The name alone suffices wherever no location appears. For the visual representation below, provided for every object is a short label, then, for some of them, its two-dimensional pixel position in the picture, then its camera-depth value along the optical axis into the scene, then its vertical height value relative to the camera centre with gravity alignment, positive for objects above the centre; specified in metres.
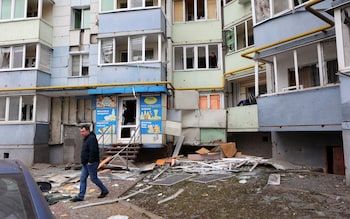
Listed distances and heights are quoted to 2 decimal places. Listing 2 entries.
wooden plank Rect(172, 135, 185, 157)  14.99 -0.88
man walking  7.18 -0.76
